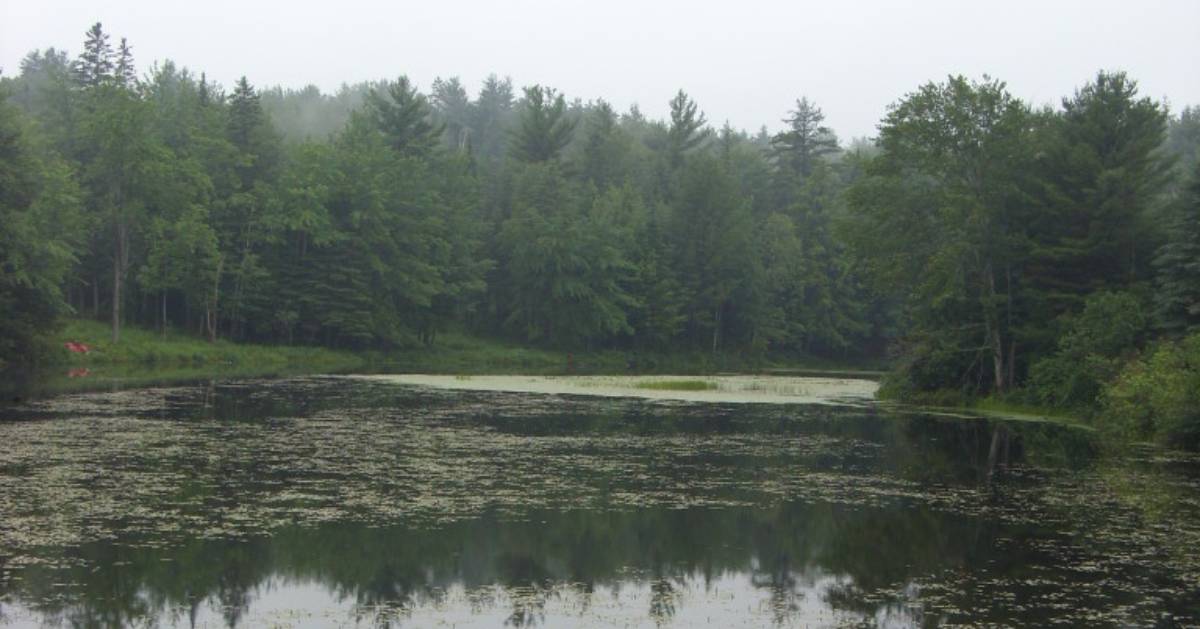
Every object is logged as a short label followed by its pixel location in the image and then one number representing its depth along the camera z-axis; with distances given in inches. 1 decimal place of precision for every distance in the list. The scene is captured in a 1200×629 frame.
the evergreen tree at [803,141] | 4645.7
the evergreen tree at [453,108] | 6141.7
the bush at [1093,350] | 1587.1
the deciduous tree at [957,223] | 1934.1
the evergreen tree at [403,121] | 3868.1
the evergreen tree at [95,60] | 3538.4
